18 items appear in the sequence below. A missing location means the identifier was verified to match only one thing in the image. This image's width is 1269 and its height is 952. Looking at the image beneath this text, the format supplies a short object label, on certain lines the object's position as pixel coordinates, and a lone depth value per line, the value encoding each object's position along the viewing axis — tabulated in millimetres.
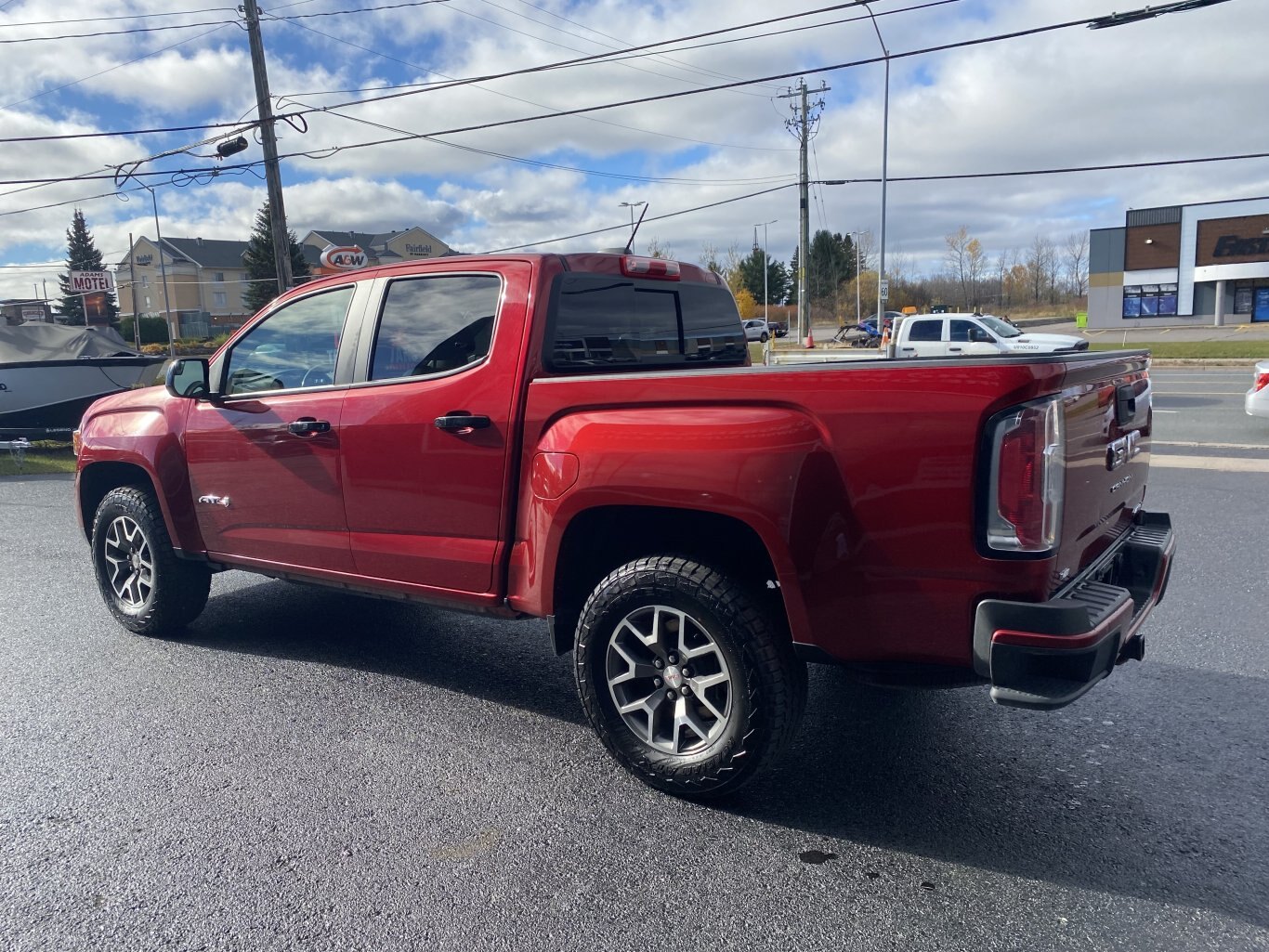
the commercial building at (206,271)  84062
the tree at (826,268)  89938
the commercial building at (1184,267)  52375
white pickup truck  22234
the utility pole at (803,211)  34562
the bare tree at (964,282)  91062
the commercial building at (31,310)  31812
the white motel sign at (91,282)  64819
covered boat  14352
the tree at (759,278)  74312
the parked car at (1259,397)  12023
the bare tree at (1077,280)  93250
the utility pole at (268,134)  17375
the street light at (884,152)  34344
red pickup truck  2762
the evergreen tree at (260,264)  64562
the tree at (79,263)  78750
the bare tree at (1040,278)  96562
